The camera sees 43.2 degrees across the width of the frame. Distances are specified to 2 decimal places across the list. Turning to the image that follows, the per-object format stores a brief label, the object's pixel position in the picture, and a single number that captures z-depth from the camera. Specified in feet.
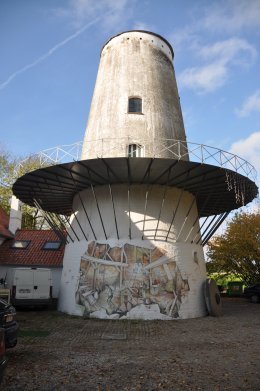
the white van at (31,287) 49.87
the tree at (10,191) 102.99
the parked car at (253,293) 70.92
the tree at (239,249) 77.56
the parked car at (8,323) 22.25
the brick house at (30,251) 65.41
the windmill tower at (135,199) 43.88
